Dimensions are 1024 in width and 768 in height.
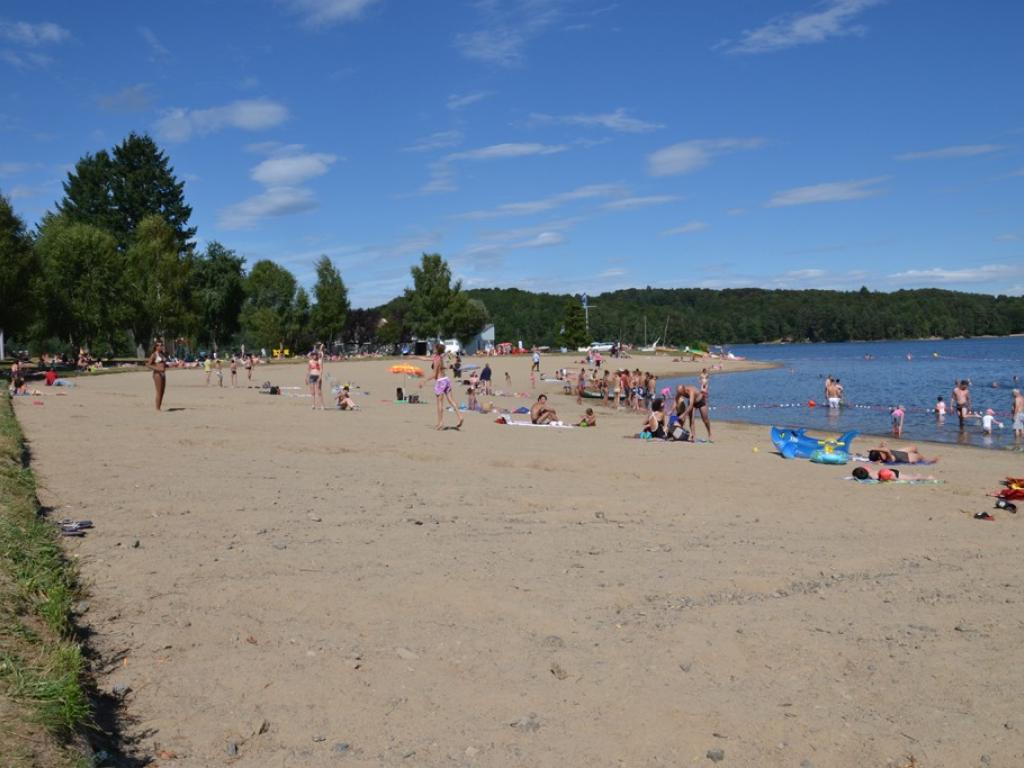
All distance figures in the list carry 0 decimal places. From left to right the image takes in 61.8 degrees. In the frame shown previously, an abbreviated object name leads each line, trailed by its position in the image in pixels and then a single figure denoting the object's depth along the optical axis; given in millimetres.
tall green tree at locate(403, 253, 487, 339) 76188
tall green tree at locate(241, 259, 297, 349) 65875
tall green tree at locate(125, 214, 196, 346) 51812
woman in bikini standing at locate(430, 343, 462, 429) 17031
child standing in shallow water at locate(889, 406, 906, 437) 21562
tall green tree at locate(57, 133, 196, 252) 59000
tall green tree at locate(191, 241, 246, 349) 64750
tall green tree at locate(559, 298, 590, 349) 89000
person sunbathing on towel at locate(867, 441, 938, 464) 13820
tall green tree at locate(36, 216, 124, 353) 44781
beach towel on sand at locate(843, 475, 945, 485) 11039
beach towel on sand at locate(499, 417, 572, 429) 18942
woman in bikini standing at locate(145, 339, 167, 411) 18812
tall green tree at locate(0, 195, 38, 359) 34531
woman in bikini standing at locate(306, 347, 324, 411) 22922
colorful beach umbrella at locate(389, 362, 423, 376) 43866
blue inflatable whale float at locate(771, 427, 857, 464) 13656
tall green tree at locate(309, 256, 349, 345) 72750
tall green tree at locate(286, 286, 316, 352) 69562
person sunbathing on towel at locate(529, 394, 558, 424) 20391
